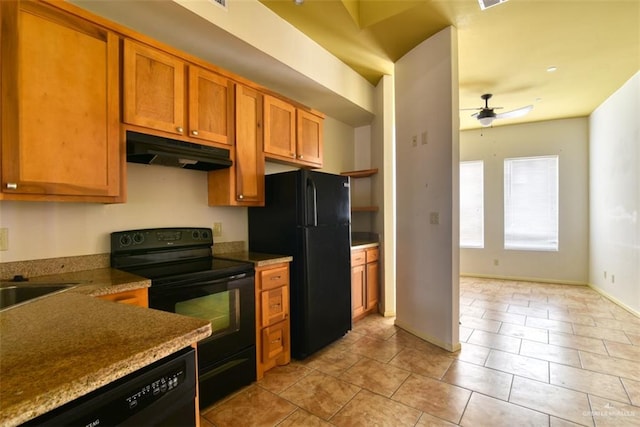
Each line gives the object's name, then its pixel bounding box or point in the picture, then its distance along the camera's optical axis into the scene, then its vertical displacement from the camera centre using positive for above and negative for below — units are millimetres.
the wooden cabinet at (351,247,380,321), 3438 -832
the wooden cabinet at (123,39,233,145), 1854 +822
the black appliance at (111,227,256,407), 1875 -513
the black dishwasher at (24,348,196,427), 636 -450
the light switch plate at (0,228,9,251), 1645 -125
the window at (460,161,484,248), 5879 +153
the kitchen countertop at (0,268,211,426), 576 -330
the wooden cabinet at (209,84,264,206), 2471 +422
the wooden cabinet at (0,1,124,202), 1433 +572
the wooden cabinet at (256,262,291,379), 2361 -856
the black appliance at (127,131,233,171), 1853 +416
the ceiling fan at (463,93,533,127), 3887 +1266
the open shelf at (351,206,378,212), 3854 +53
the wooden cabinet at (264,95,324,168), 2758 +801
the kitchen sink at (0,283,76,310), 1442 -368
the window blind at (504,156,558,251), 5371 +149
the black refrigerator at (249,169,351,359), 2602 -264
